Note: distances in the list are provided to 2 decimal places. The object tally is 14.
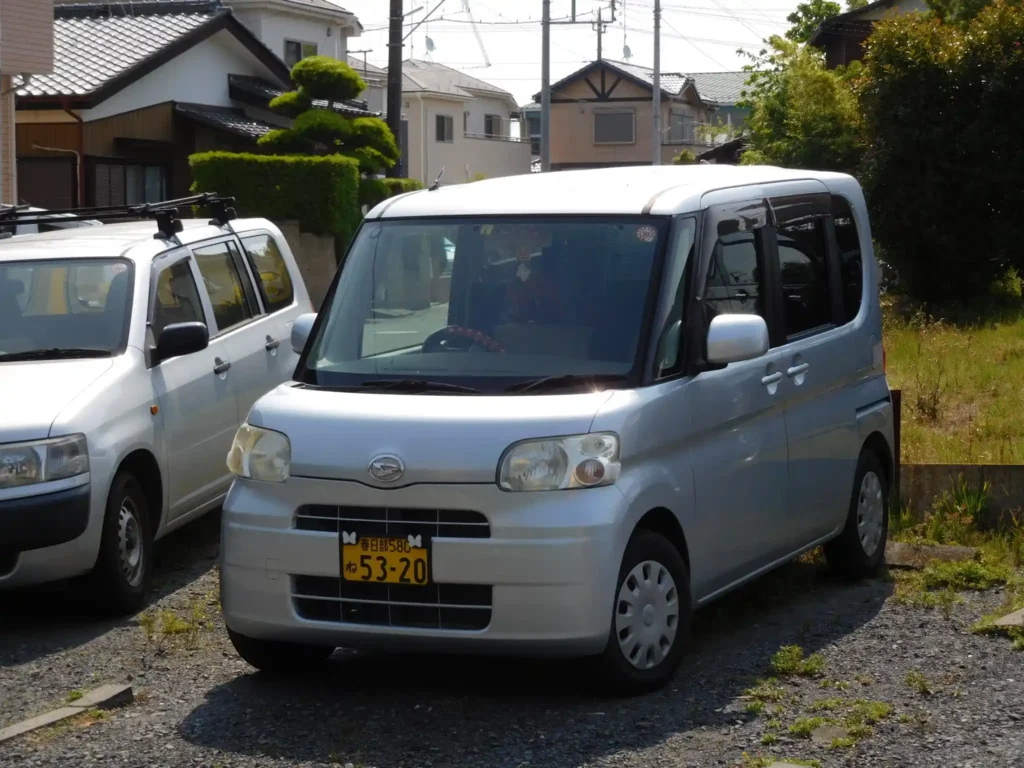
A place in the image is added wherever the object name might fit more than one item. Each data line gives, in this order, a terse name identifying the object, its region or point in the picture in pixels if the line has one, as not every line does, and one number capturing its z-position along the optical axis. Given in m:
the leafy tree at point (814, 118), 24.69
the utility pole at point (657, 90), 46.94
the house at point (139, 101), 27.61
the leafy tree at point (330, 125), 28.39
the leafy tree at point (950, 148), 18.41
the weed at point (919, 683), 5.22
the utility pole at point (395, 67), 27.62
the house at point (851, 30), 33.78
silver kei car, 4.90
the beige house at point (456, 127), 54.12
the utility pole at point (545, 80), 39.00
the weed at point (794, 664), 5.49
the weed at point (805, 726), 4.76
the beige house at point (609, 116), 66.62
